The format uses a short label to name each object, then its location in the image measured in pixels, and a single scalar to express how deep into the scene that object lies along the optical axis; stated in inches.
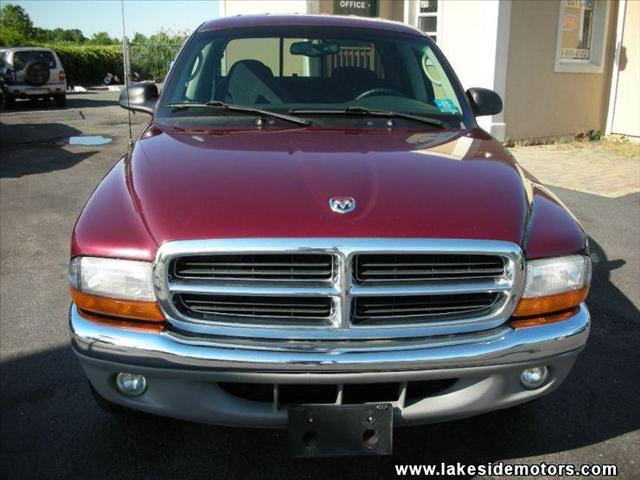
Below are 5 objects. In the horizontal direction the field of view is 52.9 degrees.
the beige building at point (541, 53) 414.6
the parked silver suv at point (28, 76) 756.6
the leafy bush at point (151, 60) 970.7
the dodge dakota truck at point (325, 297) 84.2
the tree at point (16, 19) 1657.0
